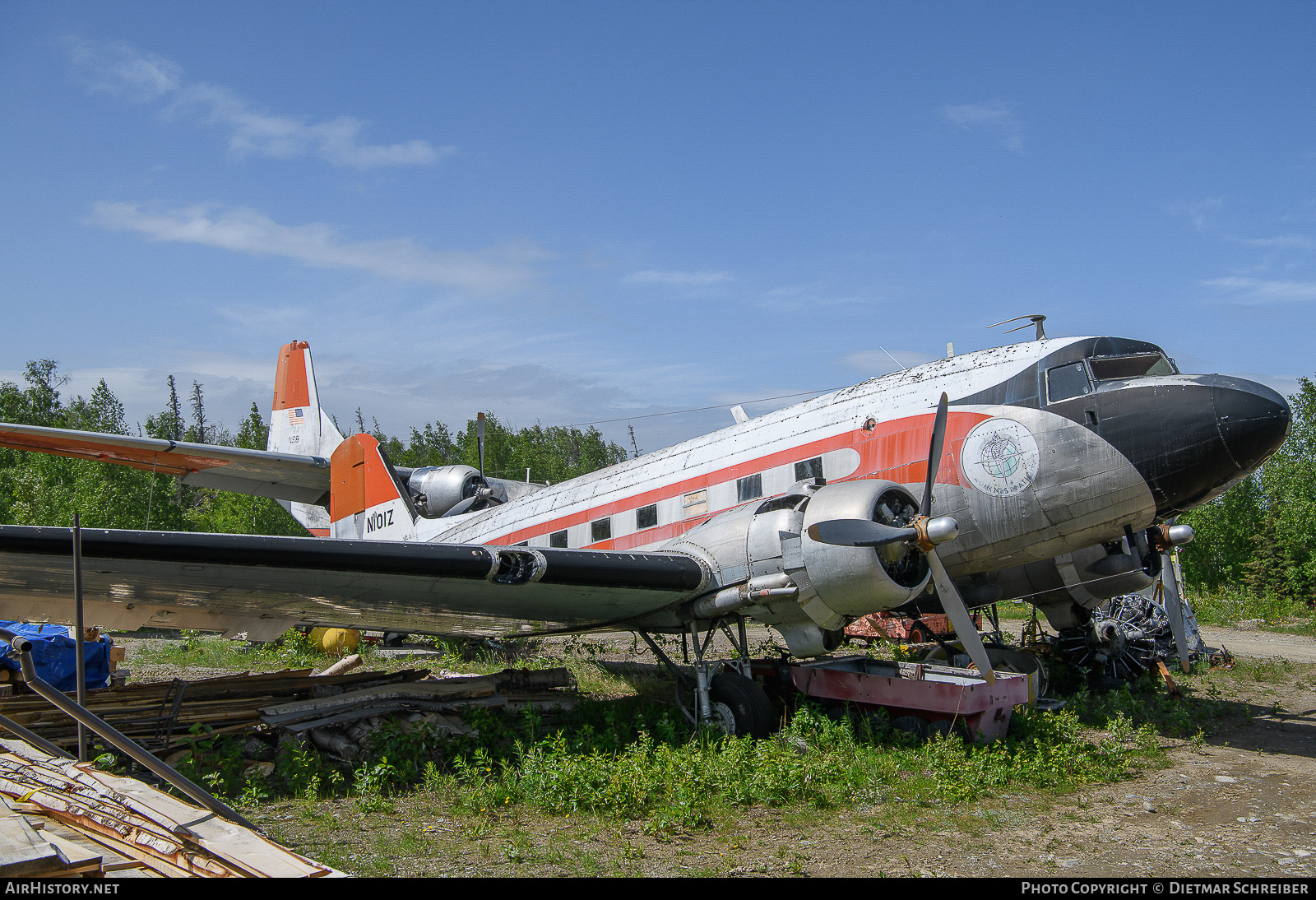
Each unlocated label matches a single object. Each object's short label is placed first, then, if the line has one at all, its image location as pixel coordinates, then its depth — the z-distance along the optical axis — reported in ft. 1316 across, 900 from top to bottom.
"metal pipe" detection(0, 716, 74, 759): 13.46
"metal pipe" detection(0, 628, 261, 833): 11.48
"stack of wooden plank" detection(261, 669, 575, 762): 26.66
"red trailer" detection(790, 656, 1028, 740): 25.31
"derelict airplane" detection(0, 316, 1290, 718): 23.68
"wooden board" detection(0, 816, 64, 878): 10.53
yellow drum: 53.88
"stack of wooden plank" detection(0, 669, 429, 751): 25.93
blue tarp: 34.19
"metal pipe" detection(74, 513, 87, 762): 13.34
